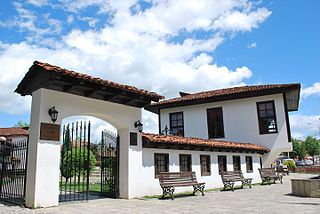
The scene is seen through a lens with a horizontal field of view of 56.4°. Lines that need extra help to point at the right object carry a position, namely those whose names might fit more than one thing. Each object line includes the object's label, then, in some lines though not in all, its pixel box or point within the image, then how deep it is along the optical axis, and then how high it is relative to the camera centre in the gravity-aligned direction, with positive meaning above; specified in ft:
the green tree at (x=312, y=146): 226.60 +9.56
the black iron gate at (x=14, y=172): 28.89 -0.76
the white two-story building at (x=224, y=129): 43.37 +6.67
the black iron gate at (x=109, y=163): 35.70 -0.03
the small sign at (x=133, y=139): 35.55 +2.75
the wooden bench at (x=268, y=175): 55.26 -2.86
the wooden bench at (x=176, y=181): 34.73 -2.39
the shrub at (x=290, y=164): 111.83 -1.80
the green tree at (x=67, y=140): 30.14 +2.37
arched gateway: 26.73 +5.20
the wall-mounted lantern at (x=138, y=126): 36.14 +4.32
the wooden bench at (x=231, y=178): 45.01 -2.81
